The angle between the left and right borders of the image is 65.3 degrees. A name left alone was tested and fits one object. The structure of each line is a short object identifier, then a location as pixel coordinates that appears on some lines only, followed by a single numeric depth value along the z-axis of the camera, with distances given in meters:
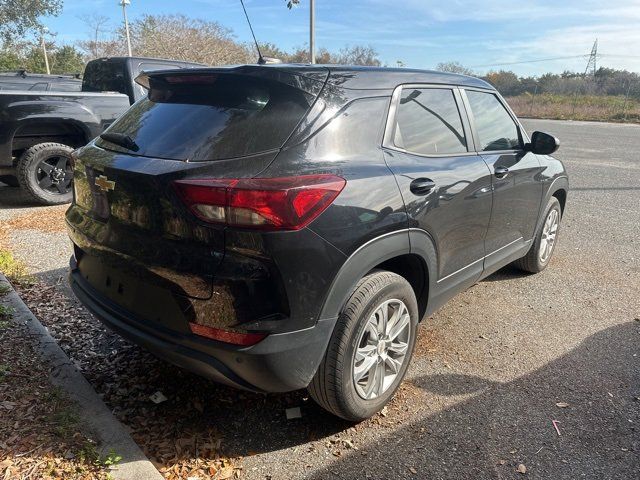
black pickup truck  5.90
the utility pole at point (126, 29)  30.72
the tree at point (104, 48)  35.75
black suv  2.01
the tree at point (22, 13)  25.03
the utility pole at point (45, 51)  33.28
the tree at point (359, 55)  28.98
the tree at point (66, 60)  39.05
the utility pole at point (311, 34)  16.21
